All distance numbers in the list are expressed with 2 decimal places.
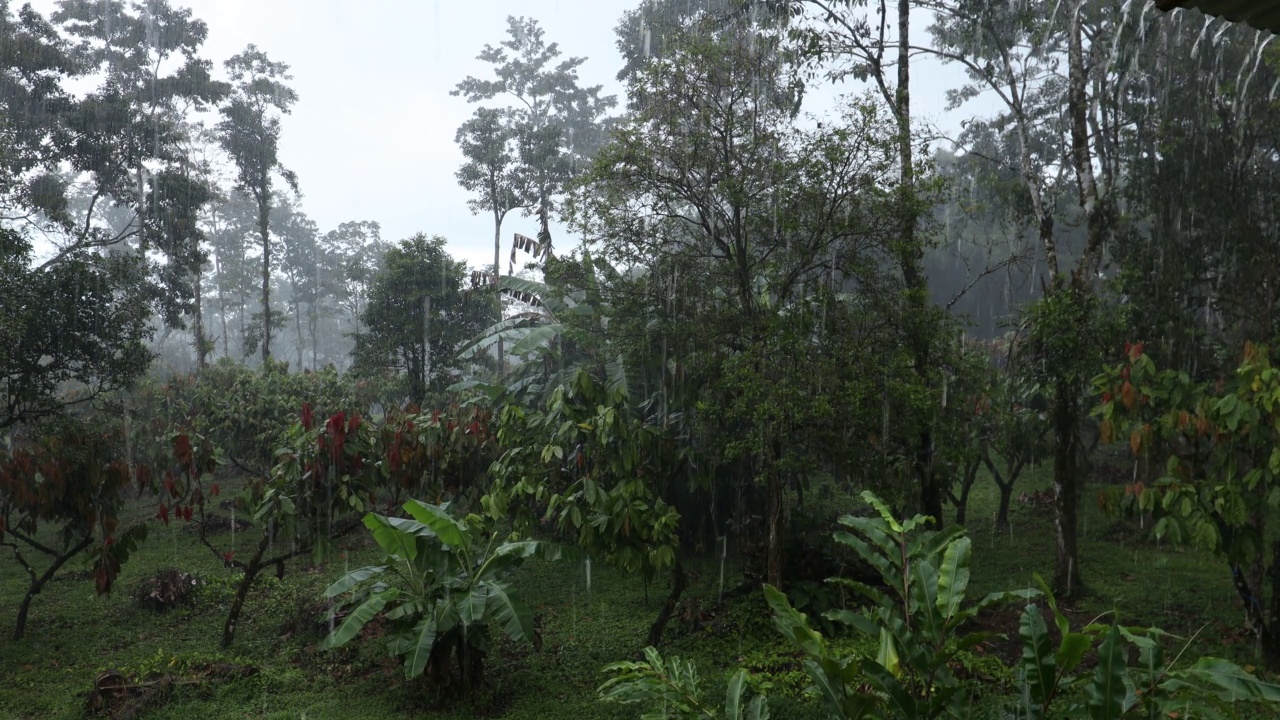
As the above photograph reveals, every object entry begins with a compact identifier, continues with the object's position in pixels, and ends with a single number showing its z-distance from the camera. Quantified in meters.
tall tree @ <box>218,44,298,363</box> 26.27
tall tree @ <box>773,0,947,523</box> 7.59
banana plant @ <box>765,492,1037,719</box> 3.60
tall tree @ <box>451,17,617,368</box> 27.00
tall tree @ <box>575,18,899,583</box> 7.43
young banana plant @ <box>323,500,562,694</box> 5.98
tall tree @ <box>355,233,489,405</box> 19.31
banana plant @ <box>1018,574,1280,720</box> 3.25
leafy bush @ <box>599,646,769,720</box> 3.77
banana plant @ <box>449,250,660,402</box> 7.96
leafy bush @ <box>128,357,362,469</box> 13.21
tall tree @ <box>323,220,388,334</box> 46.50
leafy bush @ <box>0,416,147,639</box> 7.55
